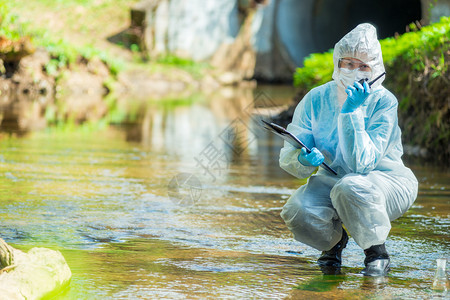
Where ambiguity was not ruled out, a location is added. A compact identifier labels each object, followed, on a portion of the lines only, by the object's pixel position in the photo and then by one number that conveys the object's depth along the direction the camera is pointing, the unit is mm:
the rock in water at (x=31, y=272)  7410
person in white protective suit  8719
